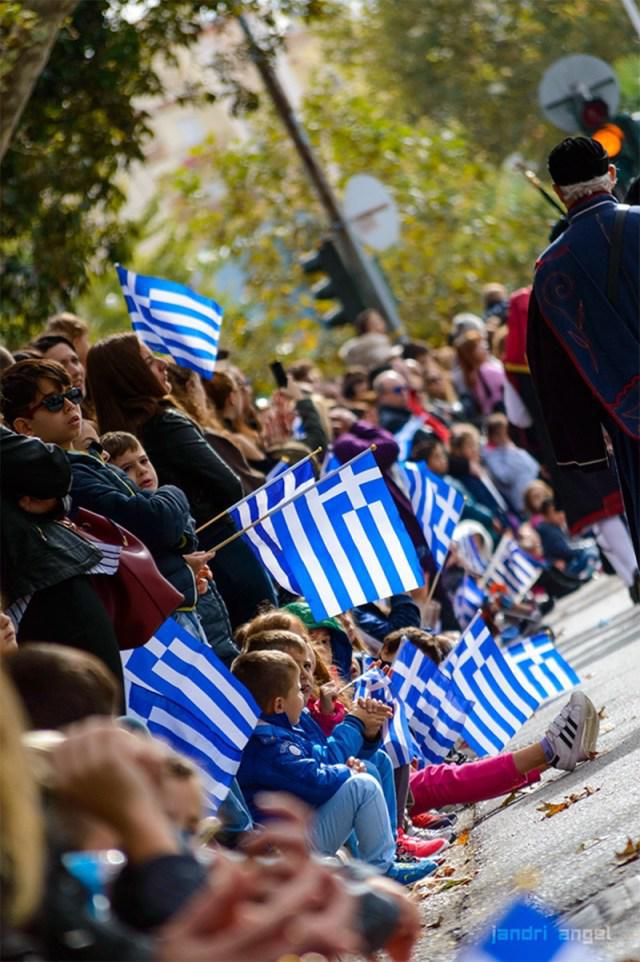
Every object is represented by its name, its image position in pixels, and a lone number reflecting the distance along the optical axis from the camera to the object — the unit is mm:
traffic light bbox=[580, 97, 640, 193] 27781
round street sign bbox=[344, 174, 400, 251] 48312
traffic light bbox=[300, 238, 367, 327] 44656
